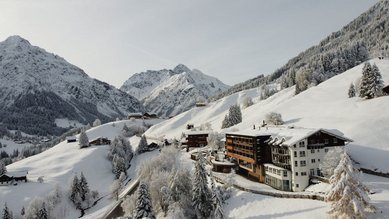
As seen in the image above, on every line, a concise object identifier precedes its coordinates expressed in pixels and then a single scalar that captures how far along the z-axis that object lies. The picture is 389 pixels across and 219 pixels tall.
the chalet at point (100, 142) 174.40
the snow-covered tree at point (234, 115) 159.12
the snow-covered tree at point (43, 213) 96.56
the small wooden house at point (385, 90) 105.25
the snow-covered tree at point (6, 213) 95.56
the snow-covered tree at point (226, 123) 158.85
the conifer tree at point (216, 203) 59.49
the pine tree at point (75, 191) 111.44
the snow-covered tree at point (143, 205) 63.59
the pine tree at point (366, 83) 109.33
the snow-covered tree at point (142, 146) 155.75
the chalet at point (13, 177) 123.19
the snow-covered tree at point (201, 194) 64.38
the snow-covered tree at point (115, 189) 108.61
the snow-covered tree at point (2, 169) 125.12
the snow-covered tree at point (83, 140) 168.50
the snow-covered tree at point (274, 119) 115.14
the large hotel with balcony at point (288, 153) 65.62
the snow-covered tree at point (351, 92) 123.64
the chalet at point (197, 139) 133.75
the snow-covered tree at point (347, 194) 43.41
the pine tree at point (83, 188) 112.62
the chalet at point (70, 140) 196.48
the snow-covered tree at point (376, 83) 108.12
